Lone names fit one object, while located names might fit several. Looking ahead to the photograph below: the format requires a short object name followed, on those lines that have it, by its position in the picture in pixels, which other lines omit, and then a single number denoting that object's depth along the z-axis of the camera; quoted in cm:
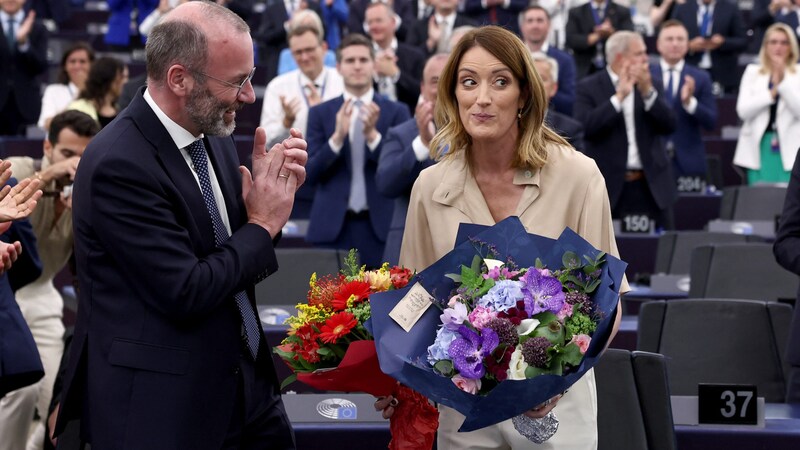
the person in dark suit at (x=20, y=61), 1264
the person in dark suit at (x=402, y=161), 625
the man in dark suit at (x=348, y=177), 752
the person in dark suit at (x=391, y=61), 1055
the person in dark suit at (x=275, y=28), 1327
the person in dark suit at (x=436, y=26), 1210
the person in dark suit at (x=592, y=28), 1354
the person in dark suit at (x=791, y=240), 452
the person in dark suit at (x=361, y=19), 1326
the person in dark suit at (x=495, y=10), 1319
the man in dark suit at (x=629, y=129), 928
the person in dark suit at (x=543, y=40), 1043
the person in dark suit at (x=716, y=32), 1474
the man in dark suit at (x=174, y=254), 301
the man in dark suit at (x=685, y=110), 1059
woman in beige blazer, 321
